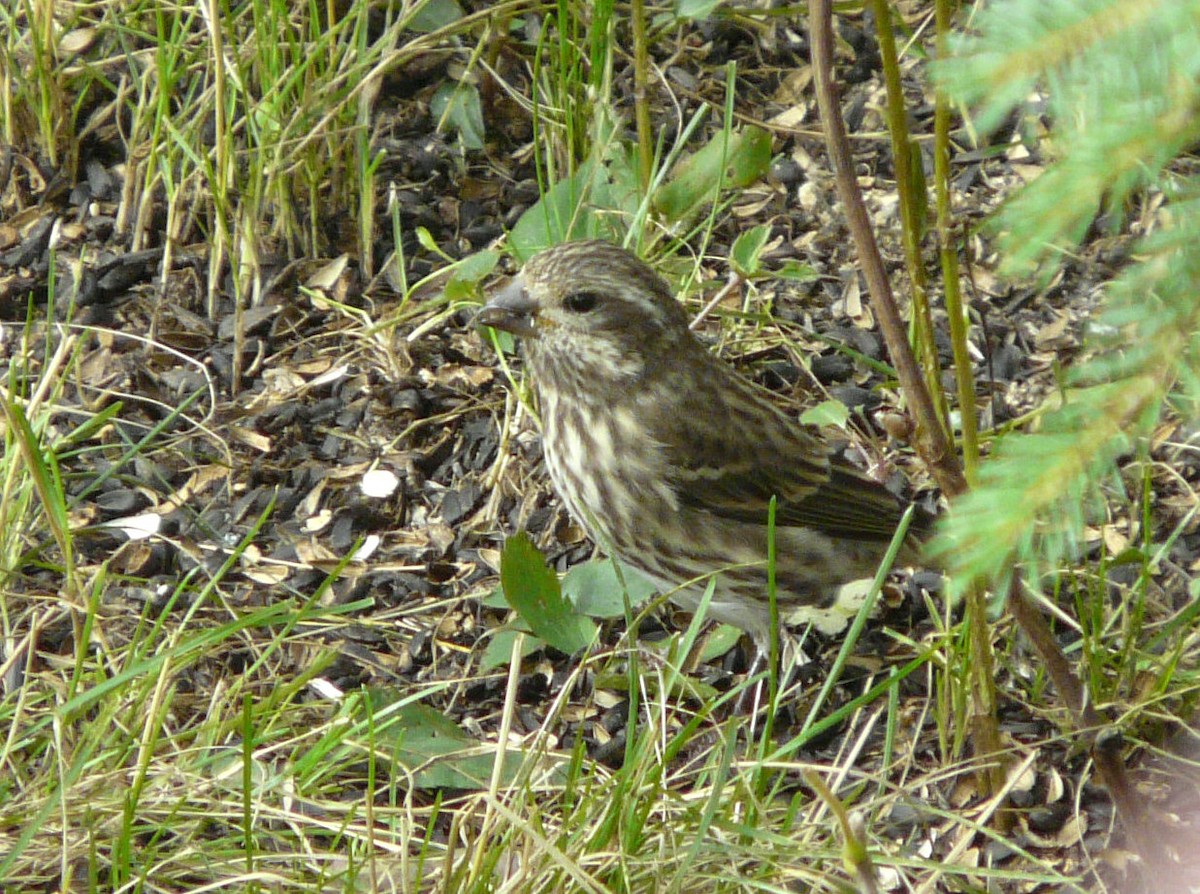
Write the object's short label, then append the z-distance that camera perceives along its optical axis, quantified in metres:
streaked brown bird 8.05
